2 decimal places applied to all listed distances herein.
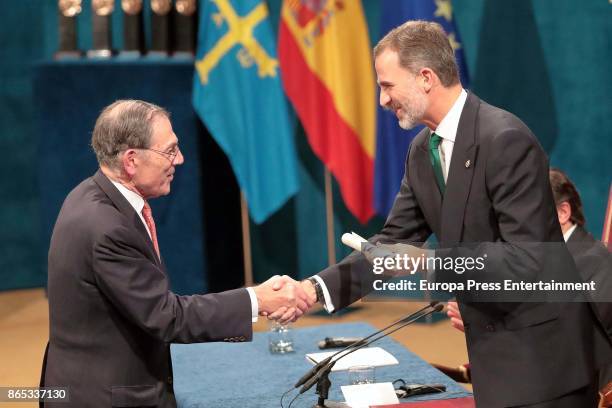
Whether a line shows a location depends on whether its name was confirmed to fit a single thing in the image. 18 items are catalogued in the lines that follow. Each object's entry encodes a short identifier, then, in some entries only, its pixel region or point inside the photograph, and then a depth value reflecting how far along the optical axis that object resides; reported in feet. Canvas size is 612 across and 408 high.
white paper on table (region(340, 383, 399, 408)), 18.19
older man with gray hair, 16.76
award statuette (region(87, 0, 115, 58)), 47.62
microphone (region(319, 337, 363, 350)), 23.73
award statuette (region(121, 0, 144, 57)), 47.83
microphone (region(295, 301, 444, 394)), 17.87
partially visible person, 17.08
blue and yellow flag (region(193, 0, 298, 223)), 44.42
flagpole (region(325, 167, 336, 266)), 47.26
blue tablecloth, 19.39
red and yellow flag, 44.91
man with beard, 15.49
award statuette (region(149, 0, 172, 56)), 47.32
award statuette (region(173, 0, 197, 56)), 47.16
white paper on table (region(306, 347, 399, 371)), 20.67
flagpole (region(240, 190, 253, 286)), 47.75
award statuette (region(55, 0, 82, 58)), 48.03
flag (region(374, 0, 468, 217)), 41.50
